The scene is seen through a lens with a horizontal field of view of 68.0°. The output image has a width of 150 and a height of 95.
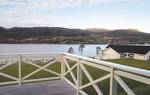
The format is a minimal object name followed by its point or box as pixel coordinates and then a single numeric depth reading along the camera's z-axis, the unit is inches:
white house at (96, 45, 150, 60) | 588.2
